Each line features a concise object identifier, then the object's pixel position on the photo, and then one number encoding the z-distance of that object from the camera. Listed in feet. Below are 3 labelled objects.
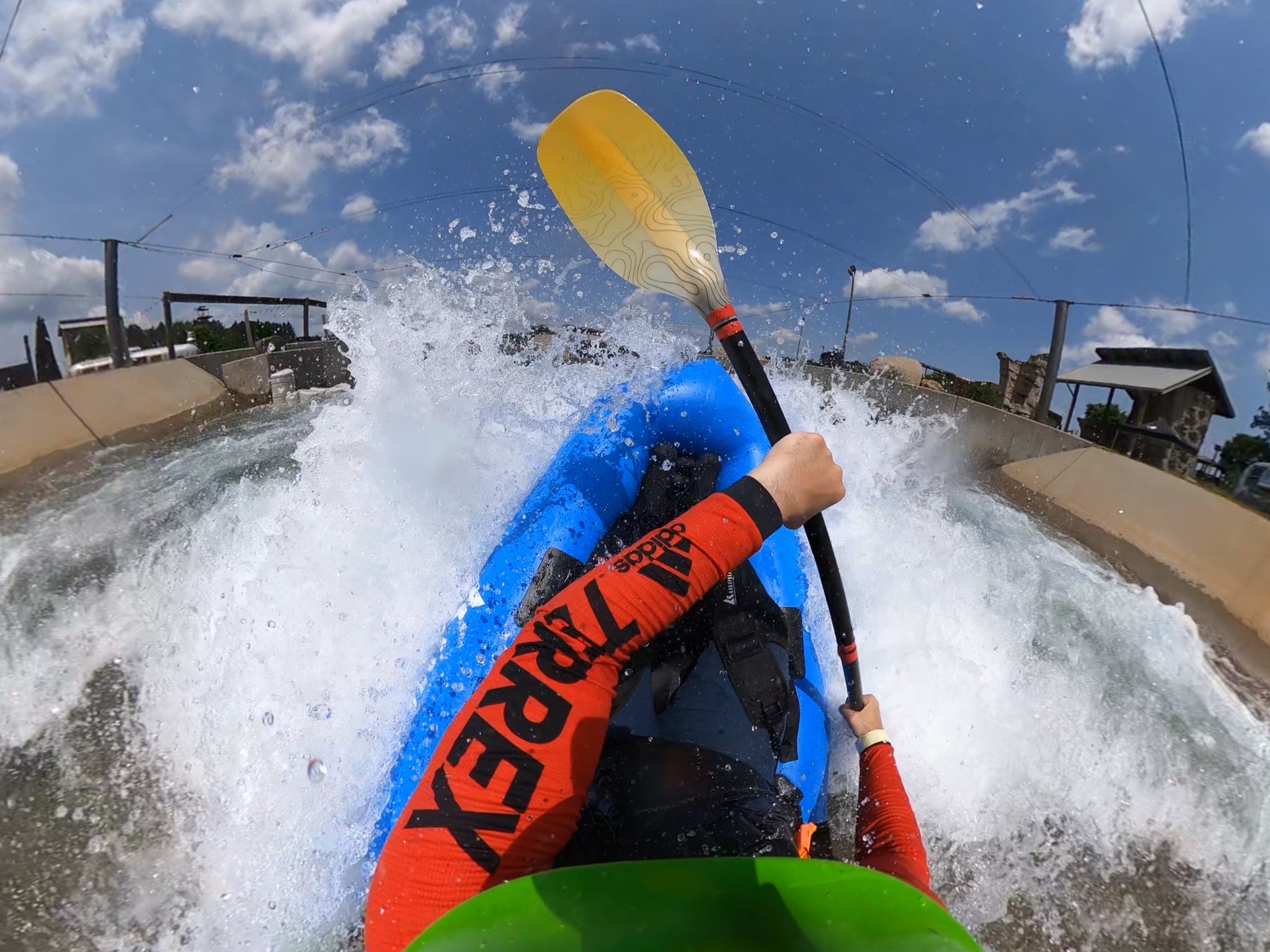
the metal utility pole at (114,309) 19.25
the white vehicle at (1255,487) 14.85
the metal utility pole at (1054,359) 21.84
